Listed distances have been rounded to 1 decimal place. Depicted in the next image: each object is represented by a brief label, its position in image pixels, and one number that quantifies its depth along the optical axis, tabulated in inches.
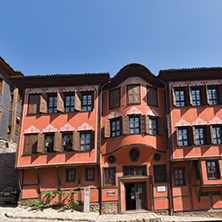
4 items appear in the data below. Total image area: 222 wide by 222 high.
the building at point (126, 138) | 609.3
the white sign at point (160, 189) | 617.6
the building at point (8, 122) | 785.6
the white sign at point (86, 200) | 595.5
